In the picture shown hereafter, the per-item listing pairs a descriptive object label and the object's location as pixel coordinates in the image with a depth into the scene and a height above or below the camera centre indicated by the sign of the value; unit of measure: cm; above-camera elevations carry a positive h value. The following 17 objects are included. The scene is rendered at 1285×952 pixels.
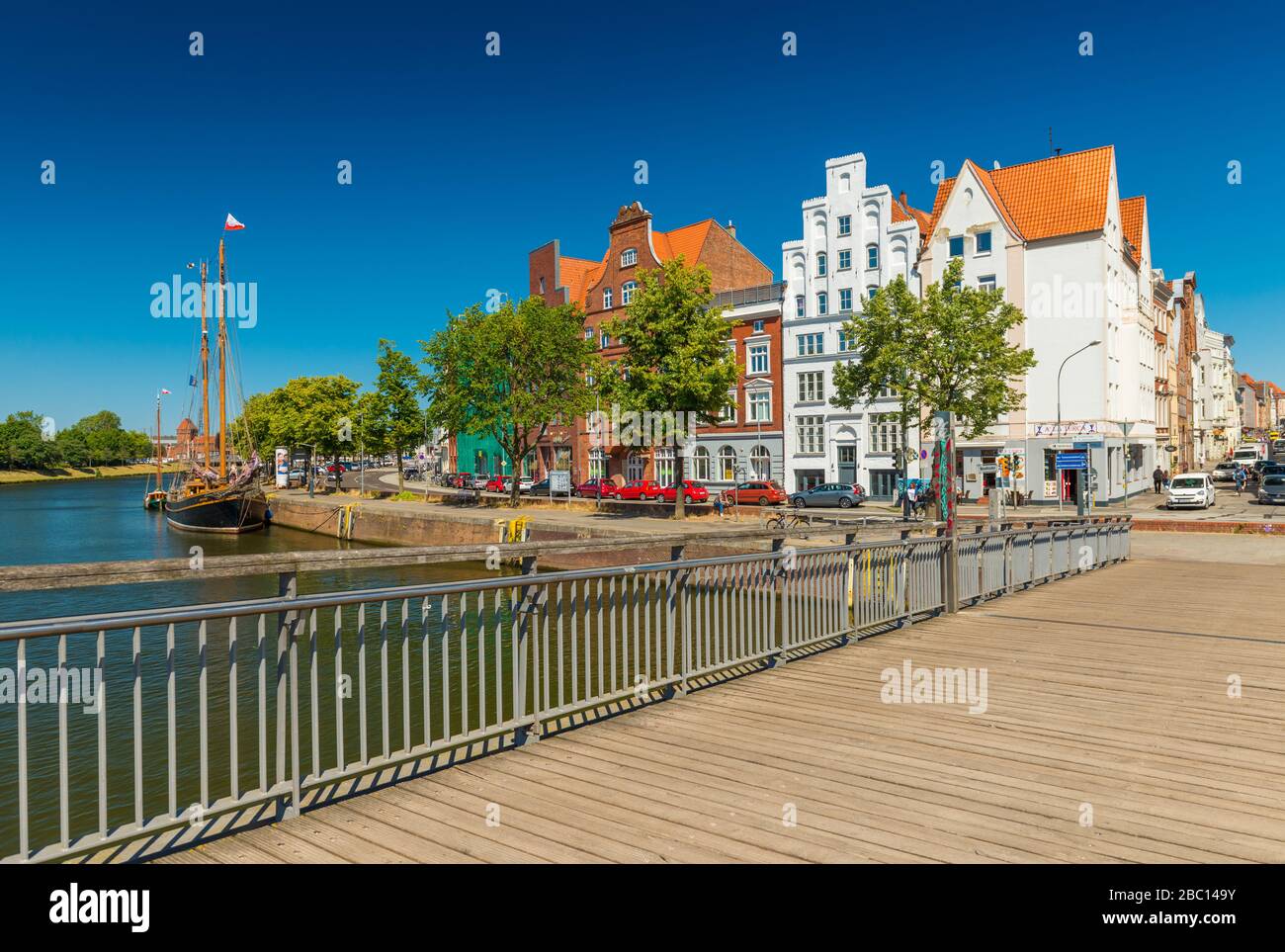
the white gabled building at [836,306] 4622 +948
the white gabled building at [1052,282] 4300 +976
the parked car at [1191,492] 3803 -135
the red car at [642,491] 4538 -98
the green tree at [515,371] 4369 +566
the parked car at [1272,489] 4010 -137
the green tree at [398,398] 5822 +565
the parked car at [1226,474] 6230 -88
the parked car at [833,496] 4131 -132
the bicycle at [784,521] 2791 -174
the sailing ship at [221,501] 5184 -124
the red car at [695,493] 4147 -103
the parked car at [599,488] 4759 -82
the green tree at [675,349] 3488 +530
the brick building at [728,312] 5084 +921
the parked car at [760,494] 4366 -122
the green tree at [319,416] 6962 +545
